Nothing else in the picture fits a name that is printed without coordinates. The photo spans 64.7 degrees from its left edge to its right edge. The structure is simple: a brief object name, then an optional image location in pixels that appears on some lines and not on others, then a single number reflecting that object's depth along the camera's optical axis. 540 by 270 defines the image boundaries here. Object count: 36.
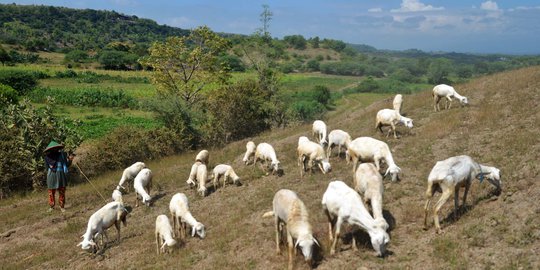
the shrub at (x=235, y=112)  30.84
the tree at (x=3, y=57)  83.12
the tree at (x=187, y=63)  33.09
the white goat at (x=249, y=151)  20.67
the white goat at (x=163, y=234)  11.71
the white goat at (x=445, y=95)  21.09
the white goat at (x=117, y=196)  15.92
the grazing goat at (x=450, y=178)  10.00
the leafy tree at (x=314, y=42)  154.69
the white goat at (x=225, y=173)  16.98
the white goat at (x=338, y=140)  17.30
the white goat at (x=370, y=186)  10.19
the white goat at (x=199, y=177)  16.70
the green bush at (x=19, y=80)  60.75
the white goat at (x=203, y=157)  20.44
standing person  16.66
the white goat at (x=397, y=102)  21.53
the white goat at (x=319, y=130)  20.33
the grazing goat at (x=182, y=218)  12.38
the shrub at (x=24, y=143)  21.45
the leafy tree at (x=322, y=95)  65.12
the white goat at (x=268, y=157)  17.25
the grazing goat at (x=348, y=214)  9.08
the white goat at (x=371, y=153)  13.04
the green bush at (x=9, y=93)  41.22
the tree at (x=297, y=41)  151.50
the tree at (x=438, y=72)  99.81
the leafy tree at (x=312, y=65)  122.56
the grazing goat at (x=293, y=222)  8.98
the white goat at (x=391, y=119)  18.12
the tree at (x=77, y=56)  101.07
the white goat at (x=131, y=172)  18.67
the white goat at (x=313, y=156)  15.68
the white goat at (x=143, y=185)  16.30
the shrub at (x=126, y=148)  24.62
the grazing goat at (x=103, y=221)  12.29
